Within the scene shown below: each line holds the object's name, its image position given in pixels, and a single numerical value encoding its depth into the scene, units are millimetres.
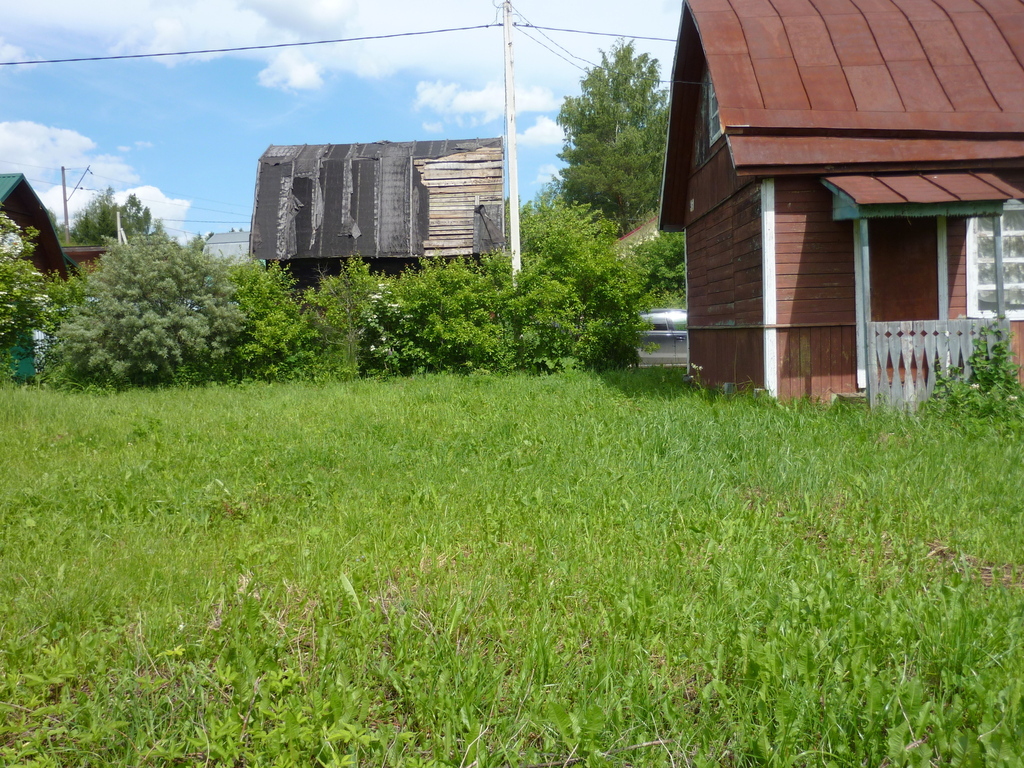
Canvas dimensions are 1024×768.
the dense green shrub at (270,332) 15227
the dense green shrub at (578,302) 15477
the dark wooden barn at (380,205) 20734
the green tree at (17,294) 13727
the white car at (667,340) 19928
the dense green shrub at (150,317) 14258
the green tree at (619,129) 44750
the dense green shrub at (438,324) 15430
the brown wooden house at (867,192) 8844
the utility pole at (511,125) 16953
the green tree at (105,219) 62500
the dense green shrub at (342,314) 15805
